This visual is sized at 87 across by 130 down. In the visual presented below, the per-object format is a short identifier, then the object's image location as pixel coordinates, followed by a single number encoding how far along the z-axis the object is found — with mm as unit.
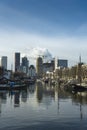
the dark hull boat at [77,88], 44817
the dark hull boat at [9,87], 48210
